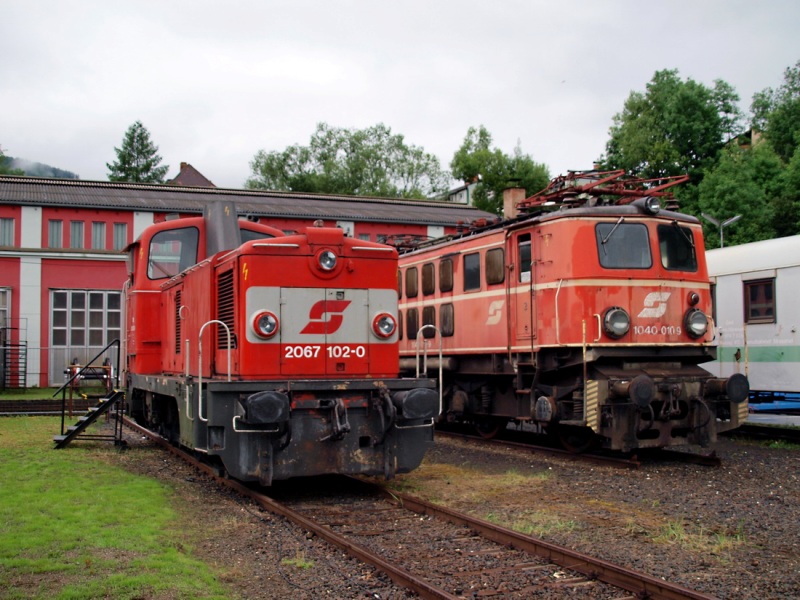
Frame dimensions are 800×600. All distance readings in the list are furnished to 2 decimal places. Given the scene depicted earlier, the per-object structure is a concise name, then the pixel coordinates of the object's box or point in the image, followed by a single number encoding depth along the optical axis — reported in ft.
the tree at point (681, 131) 149.18
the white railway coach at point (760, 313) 46.80
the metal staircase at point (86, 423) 42.78
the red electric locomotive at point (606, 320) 36.86
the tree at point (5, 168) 237.61
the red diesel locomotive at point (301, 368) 27.68
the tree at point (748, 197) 113.09
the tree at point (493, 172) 187.58
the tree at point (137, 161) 239.30
